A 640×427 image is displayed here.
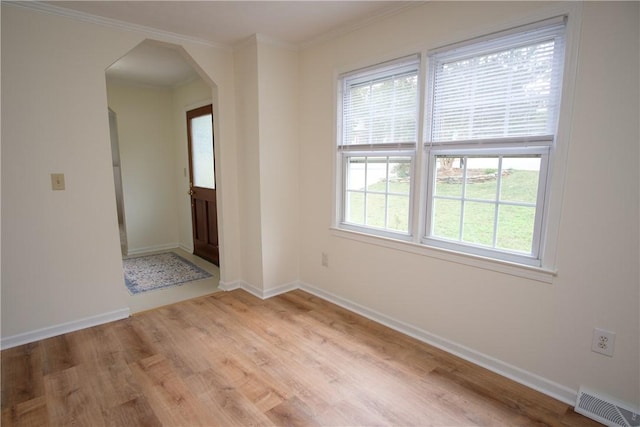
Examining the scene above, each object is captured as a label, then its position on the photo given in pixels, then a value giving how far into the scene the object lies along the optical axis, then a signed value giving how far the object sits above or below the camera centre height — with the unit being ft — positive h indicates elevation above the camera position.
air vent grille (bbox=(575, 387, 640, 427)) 5.43 -4.05
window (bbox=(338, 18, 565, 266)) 6.17 +0.45
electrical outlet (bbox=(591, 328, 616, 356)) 5.62 -2.96
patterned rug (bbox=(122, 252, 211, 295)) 12.06 -4.39
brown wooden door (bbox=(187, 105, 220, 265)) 14.24 -1.05
